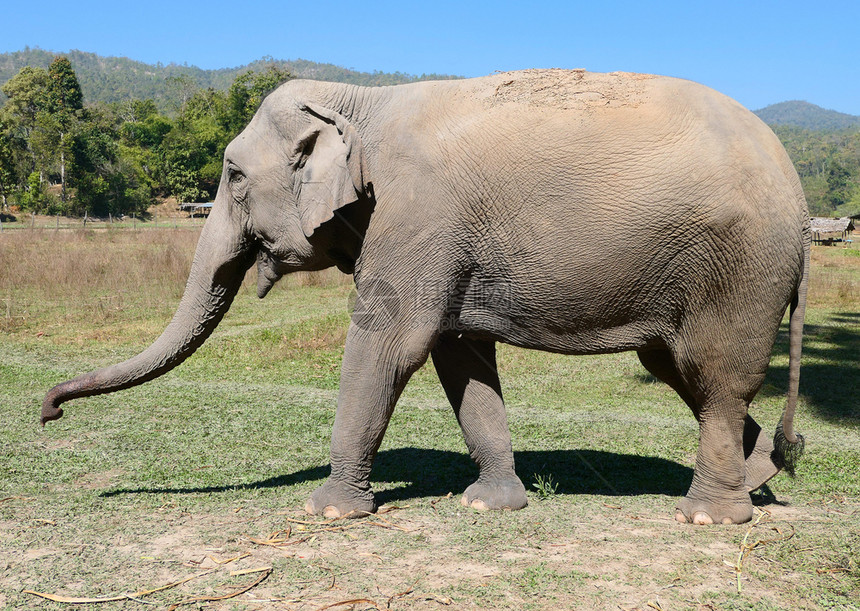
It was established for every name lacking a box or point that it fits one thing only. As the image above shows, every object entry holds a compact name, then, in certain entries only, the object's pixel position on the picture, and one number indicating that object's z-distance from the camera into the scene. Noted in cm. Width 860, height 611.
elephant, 409
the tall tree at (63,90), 6662
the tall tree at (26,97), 6594
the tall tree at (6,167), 5509
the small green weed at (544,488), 510
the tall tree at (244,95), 6166
